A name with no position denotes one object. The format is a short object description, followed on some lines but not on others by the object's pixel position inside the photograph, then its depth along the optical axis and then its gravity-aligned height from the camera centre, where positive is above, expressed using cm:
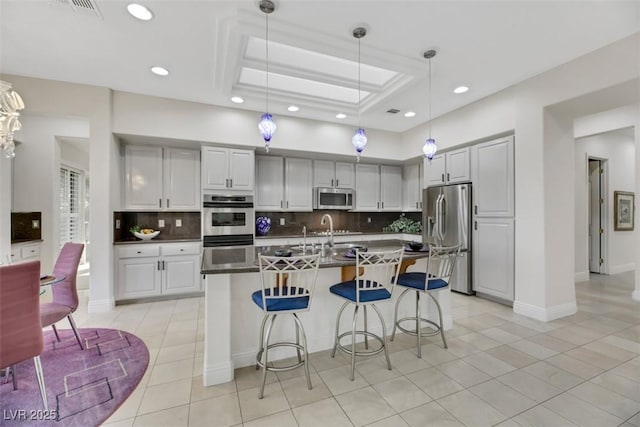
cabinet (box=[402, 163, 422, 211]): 558 +52
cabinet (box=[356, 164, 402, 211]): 555 +52
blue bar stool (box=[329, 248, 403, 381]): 213 -62
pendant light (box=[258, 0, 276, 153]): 270 +86
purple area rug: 174 -125
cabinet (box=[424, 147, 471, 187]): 425 +72
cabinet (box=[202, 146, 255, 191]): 411 +68
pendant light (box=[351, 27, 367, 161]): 303 +79
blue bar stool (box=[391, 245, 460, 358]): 246 -62
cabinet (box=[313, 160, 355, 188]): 519 +75
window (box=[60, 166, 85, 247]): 544 +19
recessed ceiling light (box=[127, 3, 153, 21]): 219 +163
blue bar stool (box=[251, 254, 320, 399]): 189 -61
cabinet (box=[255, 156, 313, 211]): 482 +52
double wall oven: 412 -10
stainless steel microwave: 507 +28
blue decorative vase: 484 -22
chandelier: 245 +88
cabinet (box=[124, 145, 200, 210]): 412 +55
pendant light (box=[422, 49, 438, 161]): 335 +77
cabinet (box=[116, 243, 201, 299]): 383 -78
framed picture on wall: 540 +2
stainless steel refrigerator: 414 -15
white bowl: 406 -31
